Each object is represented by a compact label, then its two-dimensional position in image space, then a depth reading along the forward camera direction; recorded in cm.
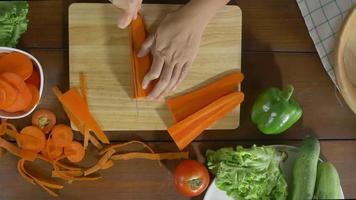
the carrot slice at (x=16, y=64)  98
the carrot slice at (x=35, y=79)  103
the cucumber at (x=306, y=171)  106
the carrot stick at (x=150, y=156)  110
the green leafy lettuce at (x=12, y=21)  100
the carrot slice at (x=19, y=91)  94
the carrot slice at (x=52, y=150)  106
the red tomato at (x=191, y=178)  106
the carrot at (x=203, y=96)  108
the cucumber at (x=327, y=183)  106
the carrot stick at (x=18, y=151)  104
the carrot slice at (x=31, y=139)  105
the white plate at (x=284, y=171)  110
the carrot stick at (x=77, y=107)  105
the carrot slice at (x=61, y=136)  106
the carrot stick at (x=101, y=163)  108
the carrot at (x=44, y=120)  107
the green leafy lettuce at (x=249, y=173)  105
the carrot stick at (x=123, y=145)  110
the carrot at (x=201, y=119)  107
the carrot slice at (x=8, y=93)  93
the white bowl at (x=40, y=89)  99
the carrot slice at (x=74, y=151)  107
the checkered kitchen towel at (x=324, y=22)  115
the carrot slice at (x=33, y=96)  101
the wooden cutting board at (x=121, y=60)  106
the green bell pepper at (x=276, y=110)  108
